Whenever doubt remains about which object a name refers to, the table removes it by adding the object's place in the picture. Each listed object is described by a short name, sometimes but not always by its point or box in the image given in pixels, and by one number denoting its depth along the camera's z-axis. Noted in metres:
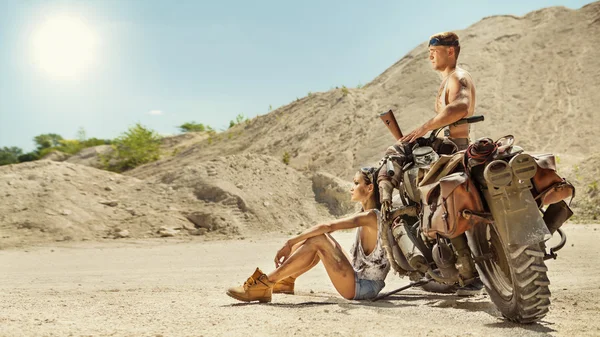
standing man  5.38
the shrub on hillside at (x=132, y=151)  32.72
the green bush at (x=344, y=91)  33.11
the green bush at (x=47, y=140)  49.59
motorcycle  4.18
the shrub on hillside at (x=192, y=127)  49.84
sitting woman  5.80
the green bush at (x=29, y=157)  41.66
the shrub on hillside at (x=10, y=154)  40.22
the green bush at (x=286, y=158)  26.78
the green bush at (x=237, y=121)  37.14
